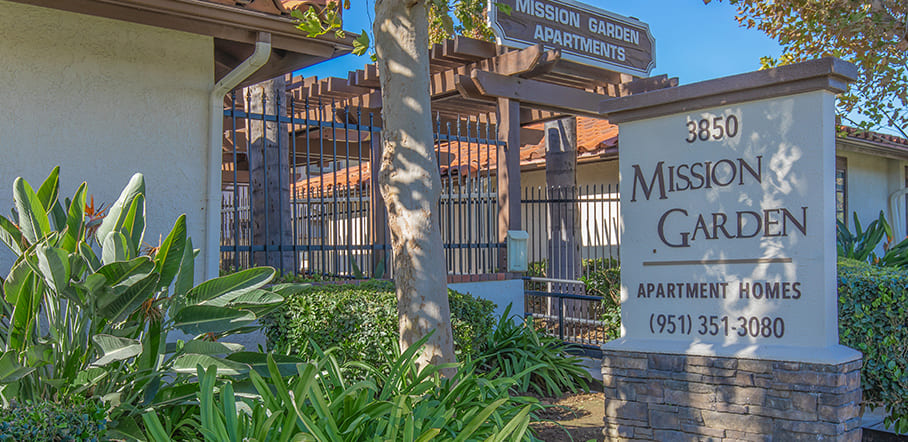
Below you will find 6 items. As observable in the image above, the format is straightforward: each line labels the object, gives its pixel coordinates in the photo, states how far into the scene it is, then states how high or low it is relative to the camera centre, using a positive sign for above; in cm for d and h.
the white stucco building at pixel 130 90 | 518 +106
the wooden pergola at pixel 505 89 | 814 +169
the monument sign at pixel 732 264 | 426 -27
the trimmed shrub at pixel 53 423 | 303 -83
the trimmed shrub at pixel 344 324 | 527 -71
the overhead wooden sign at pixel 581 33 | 846 +235
